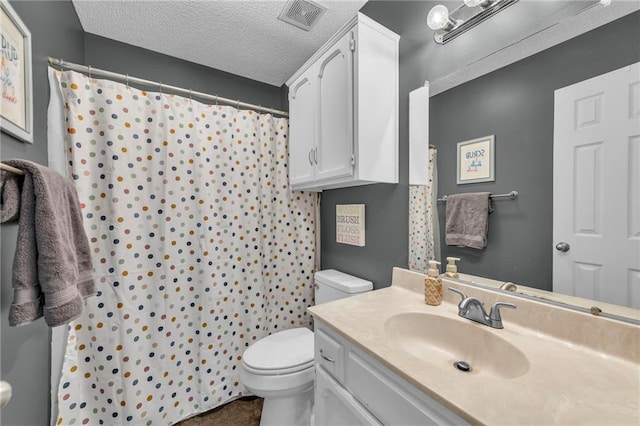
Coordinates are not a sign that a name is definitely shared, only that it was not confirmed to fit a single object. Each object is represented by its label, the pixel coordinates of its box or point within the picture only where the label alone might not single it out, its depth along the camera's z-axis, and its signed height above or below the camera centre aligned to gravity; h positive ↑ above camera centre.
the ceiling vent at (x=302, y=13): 1.43 +1.18
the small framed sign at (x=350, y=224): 1.60 -0.10
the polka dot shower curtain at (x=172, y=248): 1.32 -0.25
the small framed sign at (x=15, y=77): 0.75 +0.44
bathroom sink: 0.75 -0.47
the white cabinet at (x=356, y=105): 1.21 +0.54
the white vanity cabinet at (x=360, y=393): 0.60 -0.53
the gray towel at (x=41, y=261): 0.71 -0.15
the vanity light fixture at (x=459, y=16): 0.92 +0.76
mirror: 0.72 +0.27
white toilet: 1.25 -0.84
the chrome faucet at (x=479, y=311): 0.84 -0.36
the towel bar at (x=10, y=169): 0.66 +0.11
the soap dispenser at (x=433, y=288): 1.05 -0.34
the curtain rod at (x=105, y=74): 1.19 +0.73
